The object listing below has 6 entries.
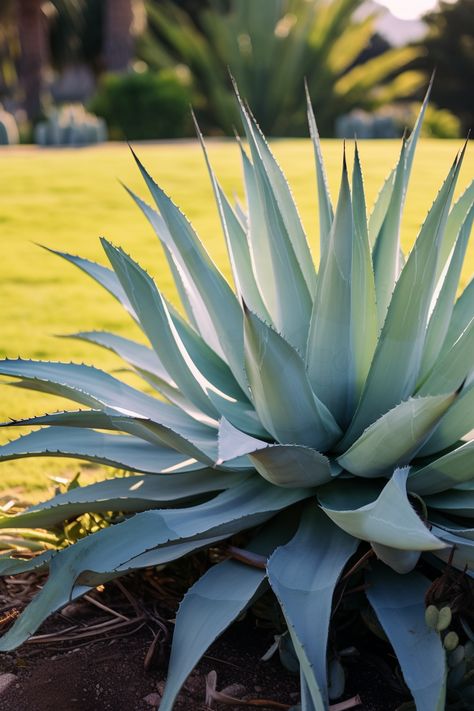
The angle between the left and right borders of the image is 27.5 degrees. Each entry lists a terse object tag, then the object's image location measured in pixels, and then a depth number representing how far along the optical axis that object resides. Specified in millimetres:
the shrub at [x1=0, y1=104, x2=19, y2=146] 13797
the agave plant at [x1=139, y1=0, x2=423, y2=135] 23531
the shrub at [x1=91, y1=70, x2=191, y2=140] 18656
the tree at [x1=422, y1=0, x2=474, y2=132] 35094
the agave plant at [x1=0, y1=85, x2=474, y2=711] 1810
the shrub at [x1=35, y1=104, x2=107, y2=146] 13961
